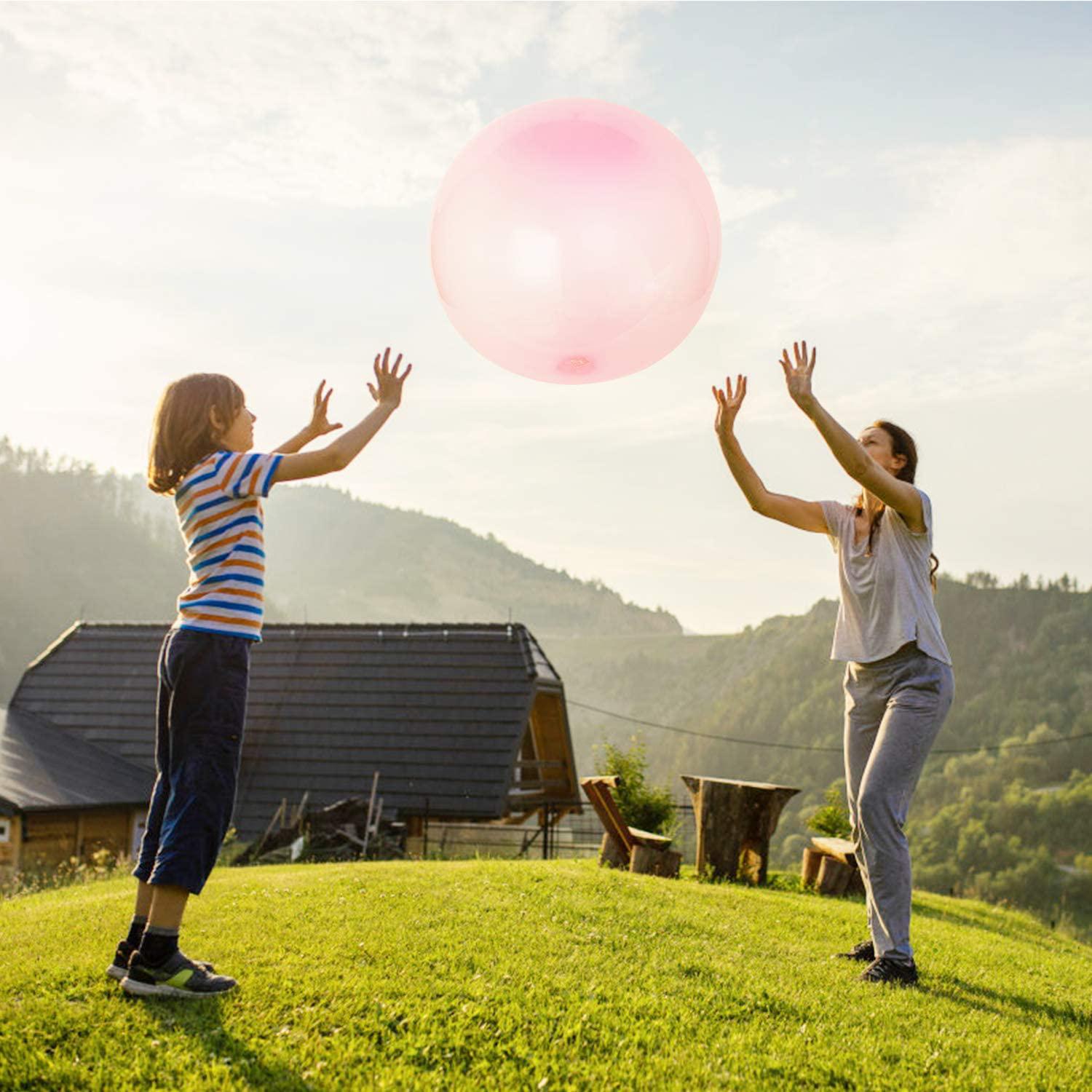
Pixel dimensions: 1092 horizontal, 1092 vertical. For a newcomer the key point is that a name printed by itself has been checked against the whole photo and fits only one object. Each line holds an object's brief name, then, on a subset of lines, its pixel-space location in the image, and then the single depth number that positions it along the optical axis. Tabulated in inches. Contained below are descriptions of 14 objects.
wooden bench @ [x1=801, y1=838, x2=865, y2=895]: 328.8
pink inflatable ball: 160.4
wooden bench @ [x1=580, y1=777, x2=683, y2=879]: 318.0
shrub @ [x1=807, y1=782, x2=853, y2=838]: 508.1
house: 729.6
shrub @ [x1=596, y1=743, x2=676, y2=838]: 483.5
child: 124.7
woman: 158.9
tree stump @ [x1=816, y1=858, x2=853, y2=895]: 331.0
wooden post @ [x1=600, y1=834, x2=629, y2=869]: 340.2
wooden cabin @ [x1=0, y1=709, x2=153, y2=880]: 628.4
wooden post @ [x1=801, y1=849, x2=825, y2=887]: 337.4
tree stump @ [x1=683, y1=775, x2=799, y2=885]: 324.2
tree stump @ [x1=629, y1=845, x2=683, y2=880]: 316.8
